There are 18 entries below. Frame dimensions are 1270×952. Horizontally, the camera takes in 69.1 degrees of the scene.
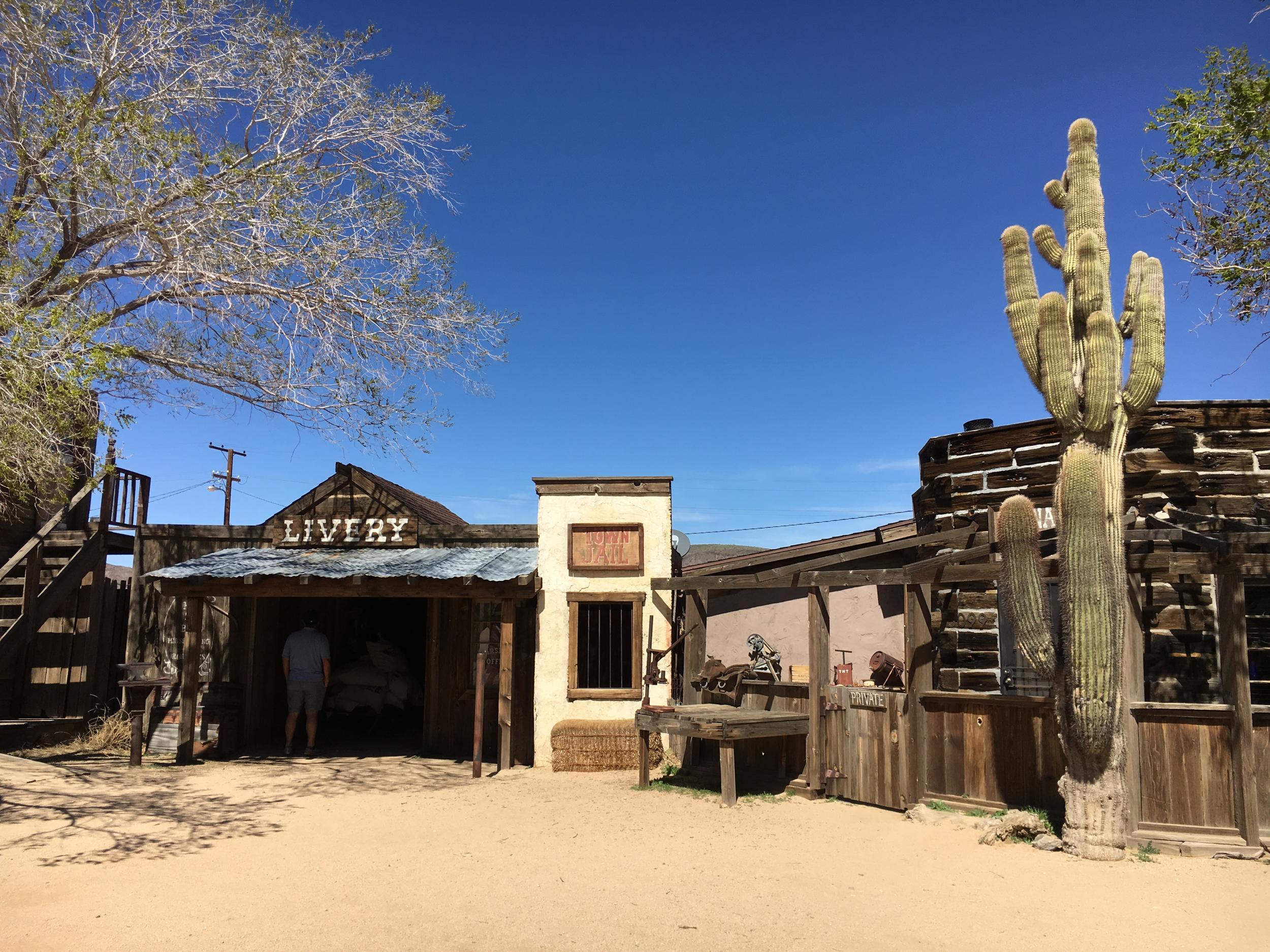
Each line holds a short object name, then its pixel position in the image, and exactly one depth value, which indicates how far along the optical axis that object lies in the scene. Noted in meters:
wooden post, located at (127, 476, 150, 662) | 13.57
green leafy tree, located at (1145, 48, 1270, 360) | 9.52
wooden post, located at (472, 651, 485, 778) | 11.10
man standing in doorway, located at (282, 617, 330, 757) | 12.39
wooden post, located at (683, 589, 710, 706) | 11.06
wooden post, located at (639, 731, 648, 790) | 10.34
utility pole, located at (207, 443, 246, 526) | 32.66
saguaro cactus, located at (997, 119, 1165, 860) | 6.93
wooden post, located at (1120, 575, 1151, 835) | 7.07
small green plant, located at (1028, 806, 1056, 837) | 7.38
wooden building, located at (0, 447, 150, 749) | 12.71
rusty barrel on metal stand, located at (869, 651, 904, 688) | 11.12
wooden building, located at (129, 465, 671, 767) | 11.66
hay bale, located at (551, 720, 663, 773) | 11.46
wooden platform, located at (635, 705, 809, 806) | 9.11
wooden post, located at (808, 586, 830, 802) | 9.38
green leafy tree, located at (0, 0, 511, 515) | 8.39
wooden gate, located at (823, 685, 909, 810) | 8.60
